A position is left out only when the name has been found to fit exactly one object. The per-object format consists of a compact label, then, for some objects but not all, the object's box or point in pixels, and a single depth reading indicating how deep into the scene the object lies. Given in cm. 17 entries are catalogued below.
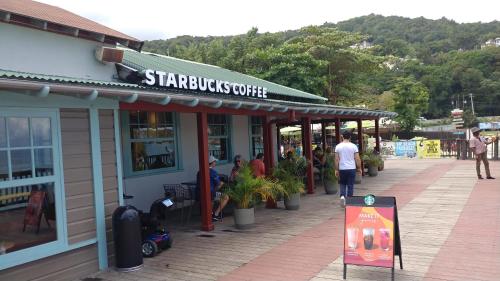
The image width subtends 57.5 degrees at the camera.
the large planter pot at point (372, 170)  1645
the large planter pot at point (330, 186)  1227
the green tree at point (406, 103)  4991
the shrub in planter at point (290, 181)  983
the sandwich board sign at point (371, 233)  508
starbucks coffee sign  930
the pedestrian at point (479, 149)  1383
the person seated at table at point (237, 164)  927
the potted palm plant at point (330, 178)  1224
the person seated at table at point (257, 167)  1002
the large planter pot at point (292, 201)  1001
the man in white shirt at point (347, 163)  943
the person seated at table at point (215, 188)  898
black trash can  595
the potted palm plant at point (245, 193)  818
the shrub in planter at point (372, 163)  1644
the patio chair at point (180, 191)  945
